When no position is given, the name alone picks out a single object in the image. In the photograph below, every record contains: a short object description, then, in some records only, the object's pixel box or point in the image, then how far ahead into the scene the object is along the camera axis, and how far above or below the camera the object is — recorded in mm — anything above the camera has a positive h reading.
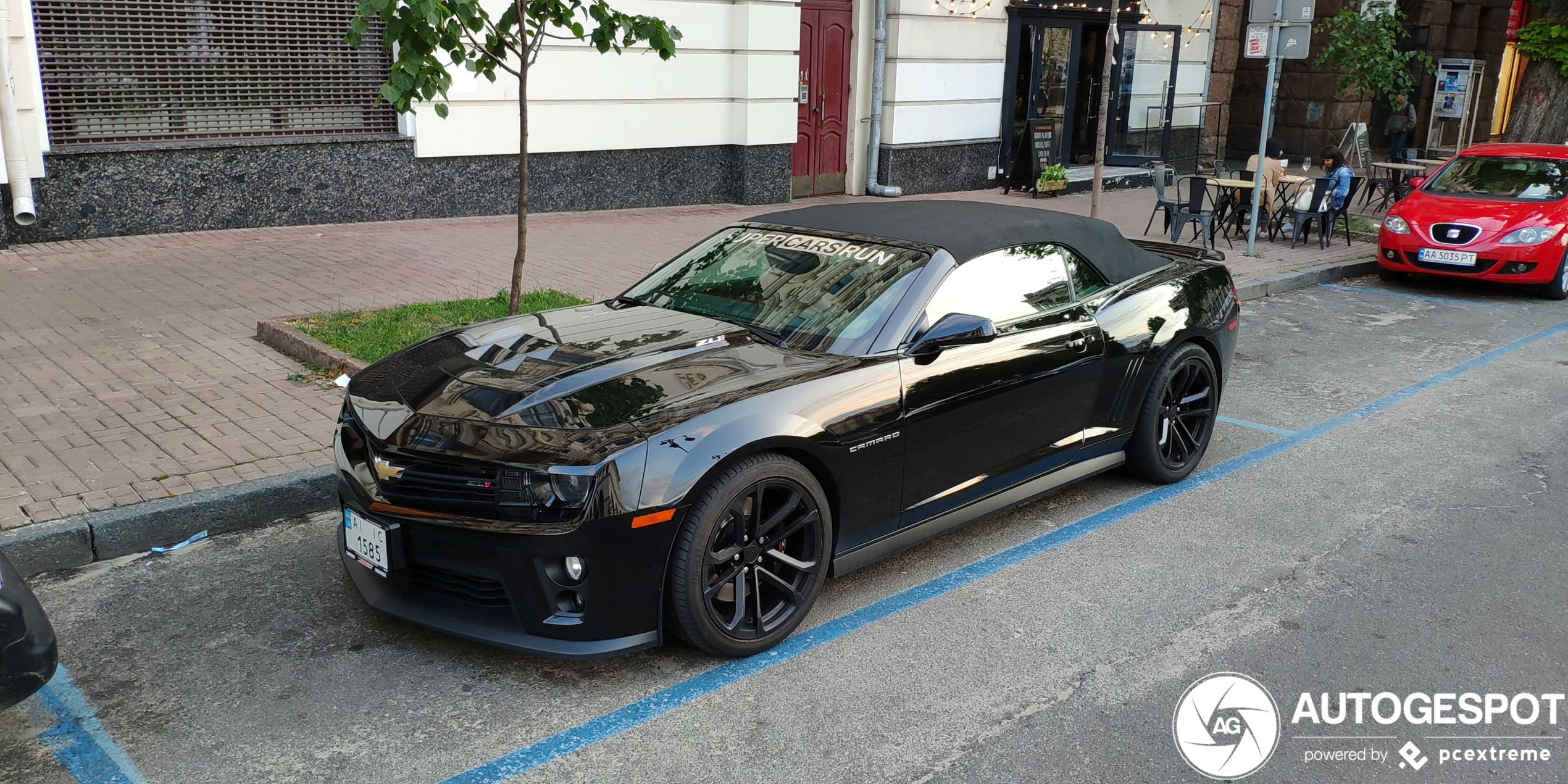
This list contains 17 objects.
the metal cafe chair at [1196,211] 12688 -1080
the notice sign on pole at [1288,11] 11773 +955
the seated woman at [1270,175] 13875 -737
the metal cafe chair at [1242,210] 13719 -1136
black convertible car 3701 -1109
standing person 22875 -238
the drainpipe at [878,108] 16125 -129
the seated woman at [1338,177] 13523 -701
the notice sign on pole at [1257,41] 12164 +677
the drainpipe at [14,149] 9656 -608
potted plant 17609 -1075
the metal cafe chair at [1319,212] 13367 -1109
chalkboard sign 17891 -586
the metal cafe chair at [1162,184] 13195 -846
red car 11250 -994
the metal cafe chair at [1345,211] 13812 -1115
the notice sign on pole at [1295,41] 11734 +666
